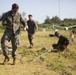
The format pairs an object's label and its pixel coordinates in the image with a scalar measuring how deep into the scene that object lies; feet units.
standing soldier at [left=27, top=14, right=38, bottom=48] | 43.55
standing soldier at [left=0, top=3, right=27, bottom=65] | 26.00
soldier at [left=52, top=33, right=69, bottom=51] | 37.99
